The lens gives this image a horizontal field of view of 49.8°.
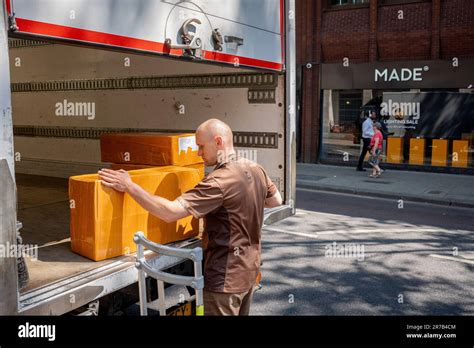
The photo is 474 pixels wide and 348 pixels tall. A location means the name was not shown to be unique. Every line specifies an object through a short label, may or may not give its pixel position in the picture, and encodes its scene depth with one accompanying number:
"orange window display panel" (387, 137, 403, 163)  17.52
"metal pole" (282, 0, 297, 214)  4.65
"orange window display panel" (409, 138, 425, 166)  17.16
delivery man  3.27
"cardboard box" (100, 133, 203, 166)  4.02
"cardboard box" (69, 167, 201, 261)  3.06
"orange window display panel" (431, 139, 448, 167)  16.80
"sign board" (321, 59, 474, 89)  15.98
